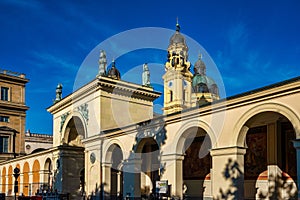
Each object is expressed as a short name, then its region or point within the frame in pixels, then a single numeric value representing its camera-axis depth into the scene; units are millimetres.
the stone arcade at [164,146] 16250
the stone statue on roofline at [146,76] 31484
